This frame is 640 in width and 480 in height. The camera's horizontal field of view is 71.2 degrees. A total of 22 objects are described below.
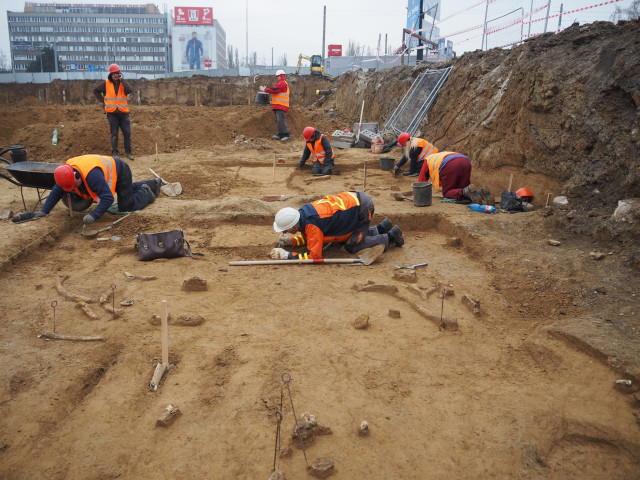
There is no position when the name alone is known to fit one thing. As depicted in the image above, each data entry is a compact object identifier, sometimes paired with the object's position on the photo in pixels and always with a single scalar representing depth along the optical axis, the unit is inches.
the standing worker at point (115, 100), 394.9
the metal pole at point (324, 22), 1402.6
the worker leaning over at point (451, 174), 311.9
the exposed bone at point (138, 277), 194.7
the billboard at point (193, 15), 2338.8
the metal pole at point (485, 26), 478.3
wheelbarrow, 251.0
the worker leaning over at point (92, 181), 236.5
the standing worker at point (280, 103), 524.1
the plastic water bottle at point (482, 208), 284.5
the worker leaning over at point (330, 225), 205.8
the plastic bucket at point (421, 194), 295.4
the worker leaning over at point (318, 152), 401.7
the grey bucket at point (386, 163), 427.5
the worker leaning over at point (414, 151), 362.3
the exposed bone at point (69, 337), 146.8
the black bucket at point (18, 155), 324.5
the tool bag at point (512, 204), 279.6
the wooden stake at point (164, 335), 123.3
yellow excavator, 1088.0
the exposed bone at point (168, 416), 109.3
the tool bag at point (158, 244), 216.1
